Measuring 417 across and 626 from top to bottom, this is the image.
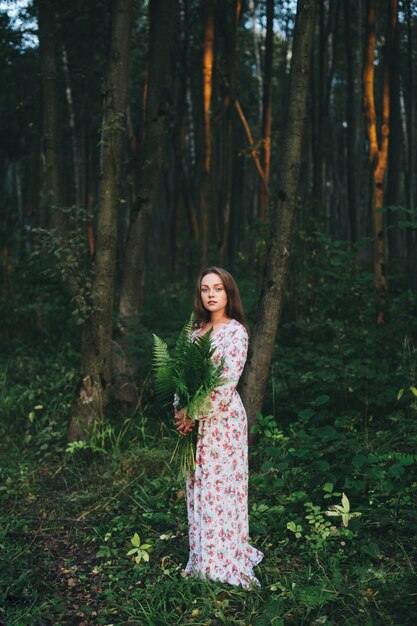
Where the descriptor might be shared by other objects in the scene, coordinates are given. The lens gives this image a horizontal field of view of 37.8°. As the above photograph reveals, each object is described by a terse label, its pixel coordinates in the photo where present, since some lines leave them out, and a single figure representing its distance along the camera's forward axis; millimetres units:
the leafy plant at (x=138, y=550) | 3973
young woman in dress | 3645
